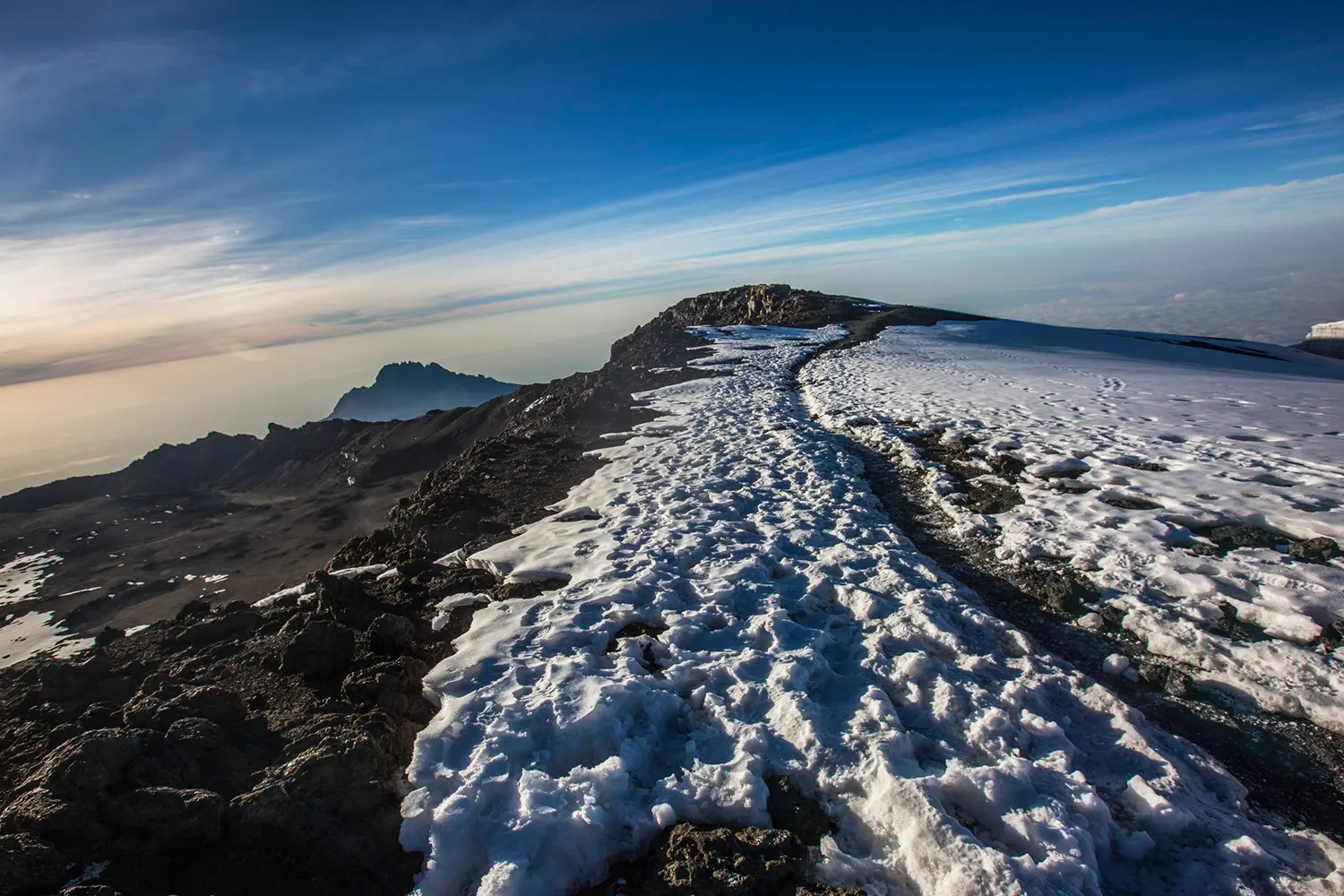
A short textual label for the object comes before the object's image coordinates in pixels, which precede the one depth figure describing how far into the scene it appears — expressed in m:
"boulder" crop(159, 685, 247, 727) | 5.30
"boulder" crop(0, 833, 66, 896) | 3.60
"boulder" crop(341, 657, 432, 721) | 5.66
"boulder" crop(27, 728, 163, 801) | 4.20
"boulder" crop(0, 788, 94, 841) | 3.95
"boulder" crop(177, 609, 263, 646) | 7.42
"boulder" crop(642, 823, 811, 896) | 3.85
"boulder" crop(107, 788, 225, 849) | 4.06
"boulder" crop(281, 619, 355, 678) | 6.38
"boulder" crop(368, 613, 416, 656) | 6.84
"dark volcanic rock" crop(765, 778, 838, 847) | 4.26
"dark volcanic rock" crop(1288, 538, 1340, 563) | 7.30
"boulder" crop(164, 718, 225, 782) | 4.68
